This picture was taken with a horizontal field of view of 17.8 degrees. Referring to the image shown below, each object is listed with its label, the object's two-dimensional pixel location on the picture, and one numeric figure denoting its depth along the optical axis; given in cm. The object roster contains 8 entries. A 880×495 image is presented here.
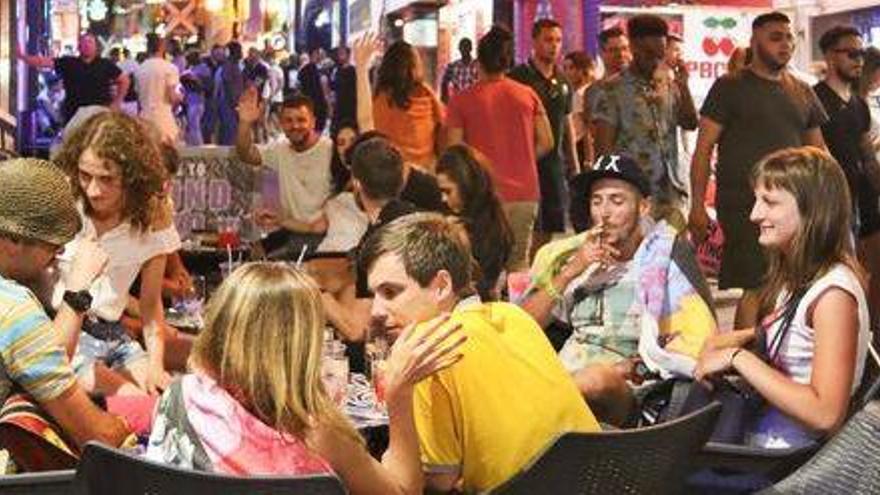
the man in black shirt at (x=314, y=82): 2200
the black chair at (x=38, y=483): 484
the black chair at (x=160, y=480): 401
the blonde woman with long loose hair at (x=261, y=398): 458
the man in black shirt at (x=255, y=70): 2349
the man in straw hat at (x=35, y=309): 537
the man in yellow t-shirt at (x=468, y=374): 522
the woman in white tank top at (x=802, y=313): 604
